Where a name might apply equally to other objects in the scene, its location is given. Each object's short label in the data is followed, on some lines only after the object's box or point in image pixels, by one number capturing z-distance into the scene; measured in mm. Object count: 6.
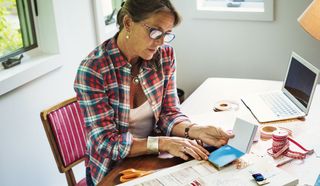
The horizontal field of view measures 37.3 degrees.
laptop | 1961
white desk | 1589
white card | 1600
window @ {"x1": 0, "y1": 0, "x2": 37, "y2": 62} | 2314
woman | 1647
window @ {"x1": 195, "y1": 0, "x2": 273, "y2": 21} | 2924
